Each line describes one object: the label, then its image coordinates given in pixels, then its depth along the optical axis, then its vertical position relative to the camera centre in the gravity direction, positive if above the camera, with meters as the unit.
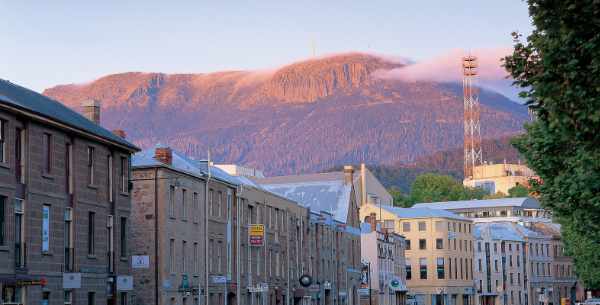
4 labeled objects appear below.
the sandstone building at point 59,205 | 44.00 +3.09
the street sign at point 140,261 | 59.97 +0.66
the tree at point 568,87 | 23.91 +4.28
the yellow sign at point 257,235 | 72.88 +2.45
